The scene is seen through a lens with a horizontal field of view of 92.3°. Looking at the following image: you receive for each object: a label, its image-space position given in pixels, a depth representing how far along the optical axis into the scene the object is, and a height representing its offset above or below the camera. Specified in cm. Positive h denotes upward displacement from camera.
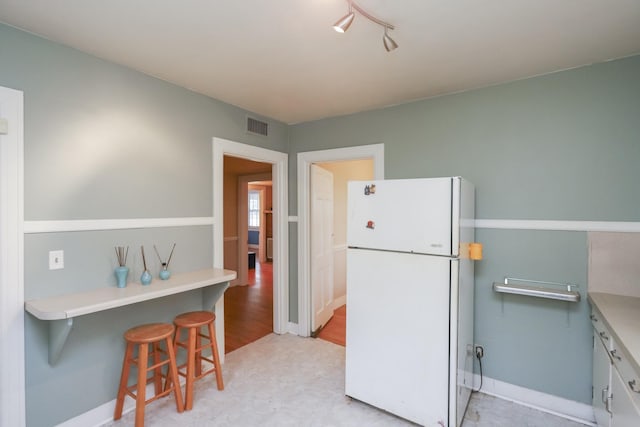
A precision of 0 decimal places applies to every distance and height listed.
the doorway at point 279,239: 351 -34
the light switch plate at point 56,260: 183 -30
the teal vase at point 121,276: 204 -44
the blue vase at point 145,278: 212 -47
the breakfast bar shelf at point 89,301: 163 -53
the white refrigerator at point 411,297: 188 -59
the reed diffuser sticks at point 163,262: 234 -40
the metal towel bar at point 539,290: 207 -58
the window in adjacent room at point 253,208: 1054 +5
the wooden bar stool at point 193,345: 219 -104
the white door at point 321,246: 355 -45
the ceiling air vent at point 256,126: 310 +86
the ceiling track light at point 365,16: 140 +90
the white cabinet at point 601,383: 165 -102
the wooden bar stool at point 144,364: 191 -103
